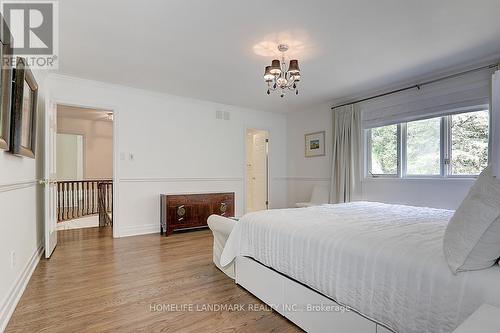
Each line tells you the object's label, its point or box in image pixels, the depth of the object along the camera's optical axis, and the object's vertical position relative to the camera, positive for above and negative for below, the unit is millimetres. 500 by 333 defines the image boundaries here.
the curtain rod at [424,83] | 3121 +1128
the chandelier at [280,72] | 2641 +928
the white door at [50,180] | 3104 -181
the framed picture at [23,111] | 2031 +462
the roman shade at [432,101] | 3230 +879
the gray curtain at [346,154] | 4535 +181
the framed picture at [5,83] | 1698 +546
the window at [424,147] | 3678 +247
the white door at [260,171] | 6254 -149
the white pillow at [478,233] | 1021 -271
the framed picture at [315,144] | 5284 +426
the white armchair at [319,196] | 5047 -602
